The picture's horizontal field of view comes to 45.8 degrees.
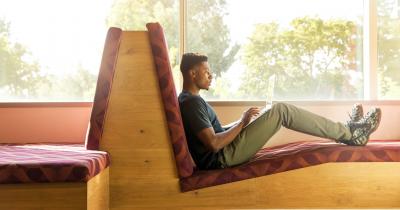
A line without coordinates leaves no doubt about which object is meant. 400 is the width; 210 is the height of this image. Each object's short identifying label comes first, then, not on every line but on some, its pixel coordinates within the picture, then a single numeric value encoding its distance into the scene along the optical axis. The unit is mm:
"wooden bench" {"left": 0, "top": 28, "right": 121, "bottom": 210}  1993
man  2480
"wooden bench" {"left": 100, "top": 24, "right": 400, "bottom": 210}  2432
